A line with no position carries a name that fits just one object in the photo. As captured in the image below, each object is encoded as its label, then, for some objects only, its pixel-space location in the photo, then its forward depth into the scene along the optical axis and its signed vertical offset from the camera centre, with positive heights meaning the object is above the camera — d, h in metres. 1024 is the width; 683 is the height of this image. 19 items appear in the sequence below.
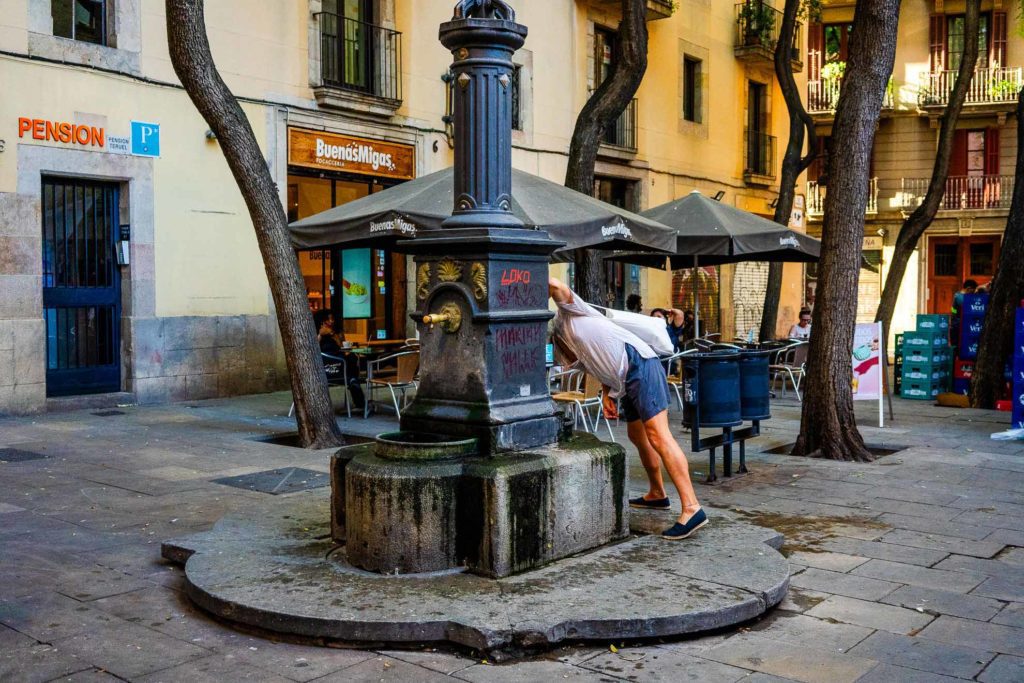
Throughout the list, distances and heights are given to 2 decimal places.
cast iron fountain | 4.61 -1.08
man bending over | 6.09 -0.35
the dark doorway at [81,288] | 12.48 +0.28
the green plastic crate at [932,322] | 14.89 -0.20
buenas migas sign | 15.19 +2.40
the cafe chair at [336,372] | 11.81 -0.72
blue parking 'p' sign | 13.03 +2.20
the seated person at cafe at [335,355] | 11.91 -0.54
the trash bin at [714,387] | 8.22 -0.63
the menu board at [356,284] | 16.41 +0.42
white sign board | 11.66 -0.61
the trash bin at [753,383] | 8.66 -0.63
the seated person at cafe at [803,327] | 16.14 -0.30
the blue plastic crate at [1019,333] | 11.02 -0.27
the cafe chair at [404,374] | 11.53 -0.74
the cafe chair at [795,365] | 14.17 -0.79
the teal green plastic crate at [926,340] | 14.93 -0.47
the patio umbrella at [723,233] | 12.61 +0.95
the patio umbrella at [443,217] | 9.62 +0.90
